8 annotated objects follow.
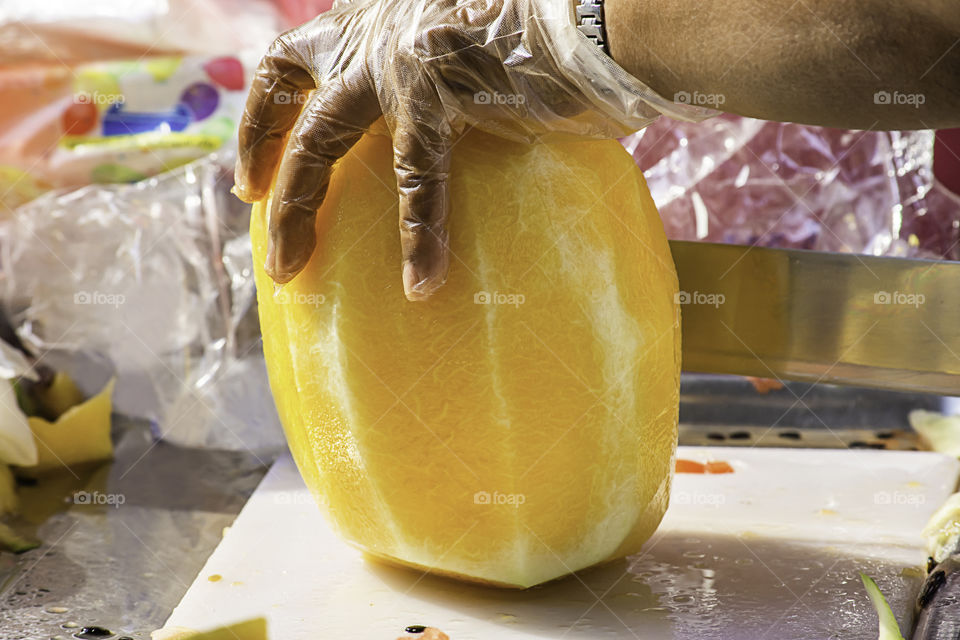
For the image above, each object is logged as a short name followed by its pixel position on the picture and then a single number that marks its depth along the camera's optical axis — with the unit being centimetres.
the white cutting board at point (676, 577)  104
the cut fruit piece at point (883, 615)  97
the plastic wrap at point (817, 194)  174
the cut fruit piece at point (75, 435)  148
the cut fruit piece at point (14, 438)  140
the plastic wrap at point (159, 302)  161
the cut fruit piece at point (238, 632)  100
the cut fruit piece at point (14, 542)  125
